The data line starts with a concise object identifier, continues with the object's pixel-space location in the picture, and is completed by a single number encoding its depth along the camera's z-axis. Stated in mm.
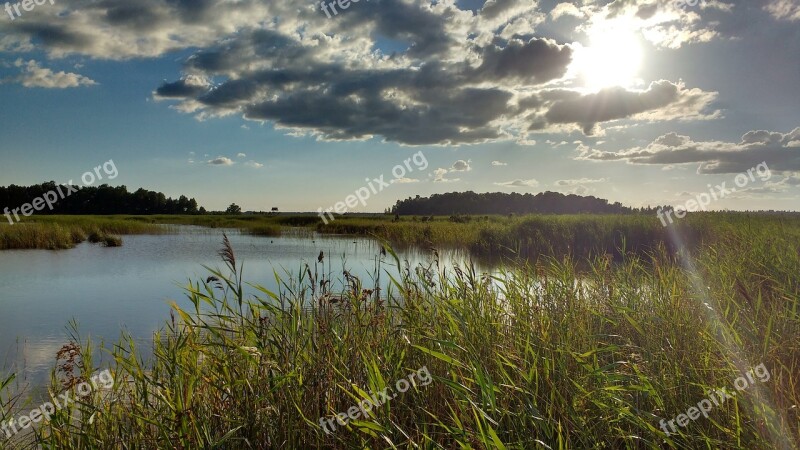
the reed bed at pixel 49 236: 25234
